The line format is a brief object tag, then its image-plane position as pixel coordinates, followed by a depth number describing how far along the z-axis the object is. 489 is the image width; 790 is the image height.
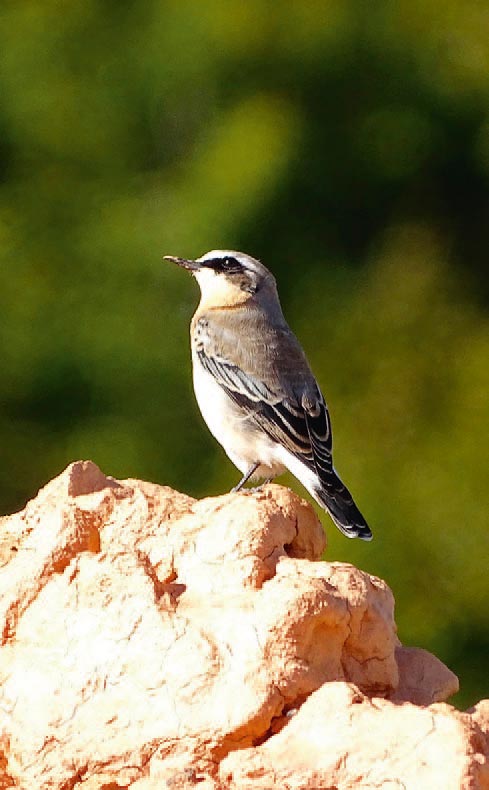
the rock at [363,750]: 8.86
